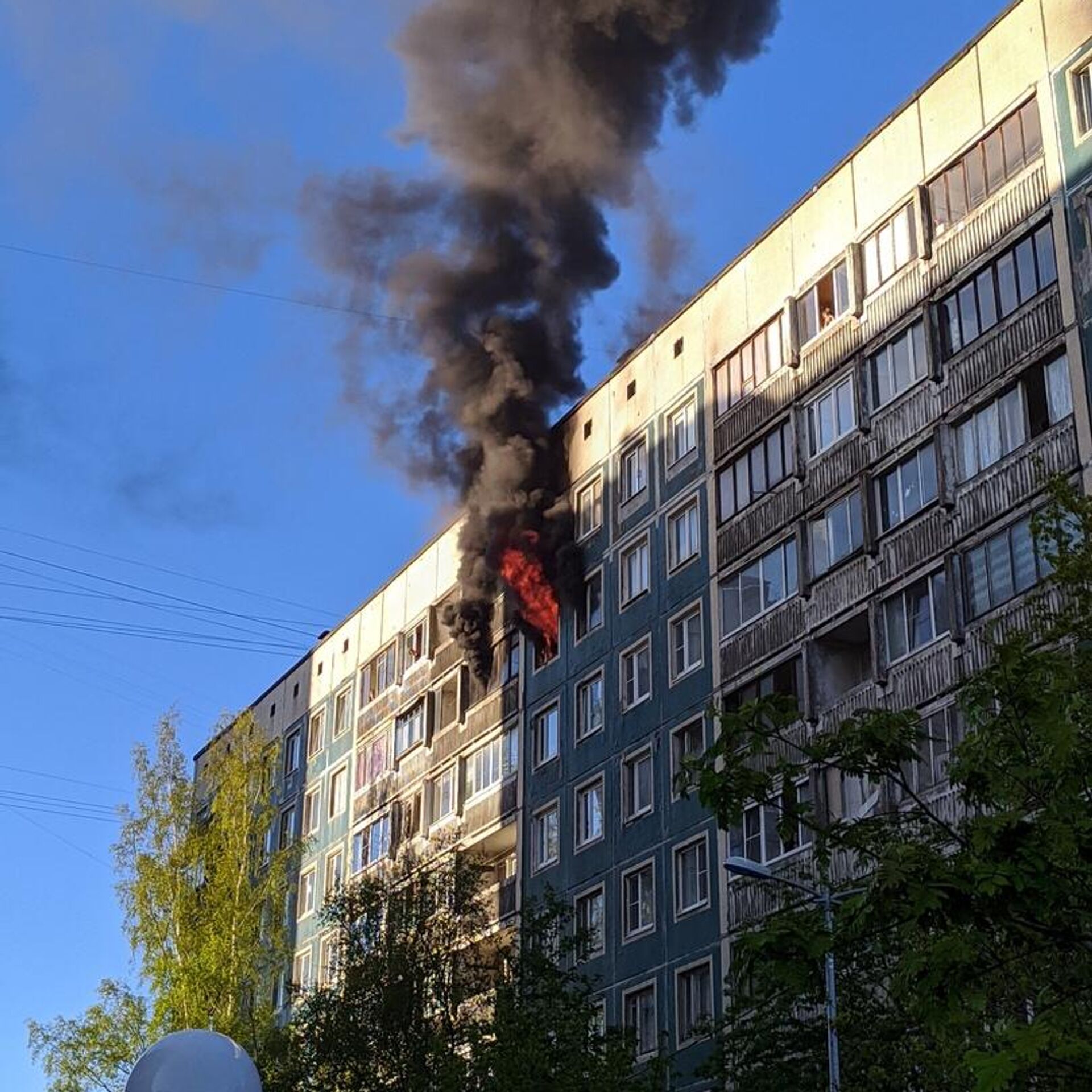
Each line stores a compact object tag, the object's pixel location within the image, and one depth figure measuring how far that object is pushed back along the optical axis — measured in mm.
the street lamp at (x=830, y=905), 25547
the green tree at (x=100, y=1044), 49094
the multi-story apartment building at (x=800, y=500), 38594
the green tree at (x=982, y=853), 13281
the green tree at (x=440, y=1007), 35125
